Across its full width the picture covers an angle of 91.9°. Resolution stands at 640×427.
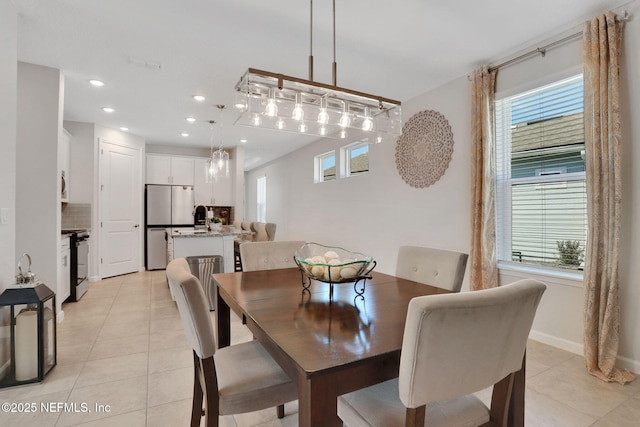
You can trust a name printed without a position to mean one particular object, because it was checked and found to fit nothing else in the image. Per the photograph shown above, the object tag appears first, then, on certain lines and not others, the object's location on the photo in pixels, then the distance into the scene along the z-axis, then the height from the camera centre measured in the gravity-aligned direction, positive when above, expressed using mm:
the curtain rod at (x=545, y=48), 2188 +1415
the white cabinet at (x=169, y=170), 6434 +954
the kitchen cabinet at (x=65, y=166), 4488 +711
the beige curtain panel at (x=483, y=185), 2939 +287
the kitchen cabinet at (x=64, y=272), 3361 -685
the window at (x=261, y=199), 8992 +477
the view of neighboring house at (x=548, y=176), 2555 +342
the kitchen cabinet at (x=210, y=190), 6855 +556
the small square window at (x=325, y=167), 5909 +945
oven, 3883 -659
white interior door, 5301 +93
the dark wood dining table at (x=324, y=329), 854 -405
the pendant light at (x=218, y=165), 4375 +705
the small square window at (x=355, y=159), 5017 +950
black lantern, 2004 -775
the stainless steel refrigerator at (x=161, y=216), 6156 -35
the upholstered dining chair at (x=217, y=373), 1123 -673
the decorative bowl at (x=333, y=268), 1478 -260
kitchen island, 3857 -389
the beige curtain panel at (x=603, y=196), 2135 +133
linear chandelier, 1785 +695
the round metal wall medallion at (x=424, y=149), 3475 +792
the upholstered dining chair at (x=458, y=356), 809 -404
